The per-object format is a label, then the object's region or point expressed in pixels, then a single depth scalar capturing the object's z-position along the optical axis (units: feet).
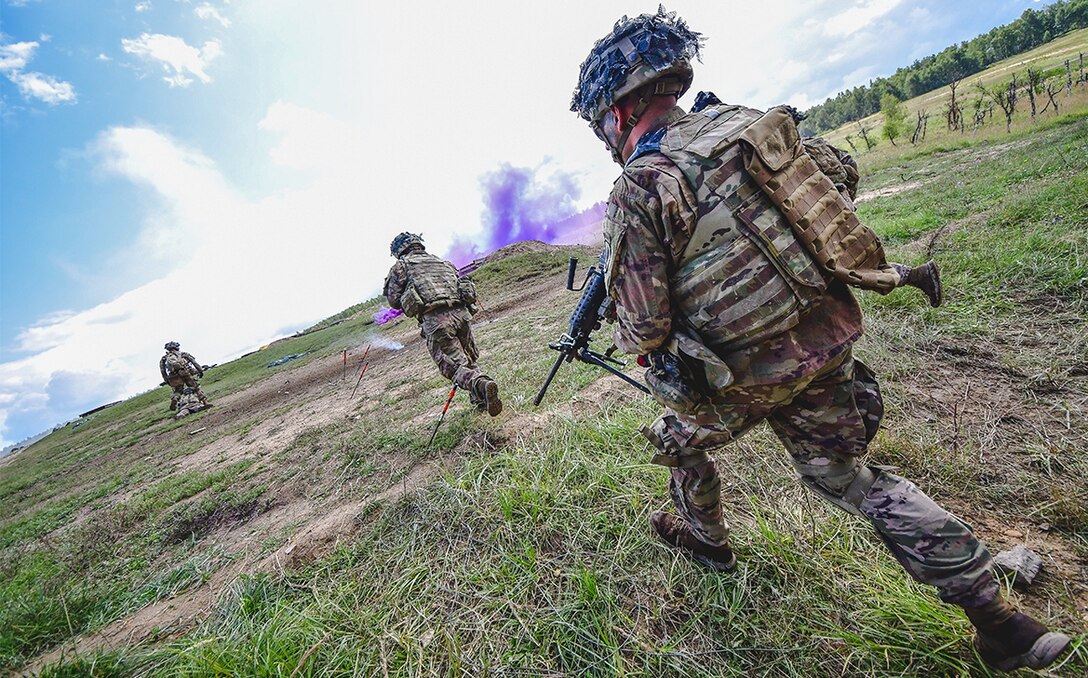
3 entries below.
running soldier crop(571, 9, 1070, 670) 4.89
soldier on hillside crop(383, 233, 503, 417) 18.48
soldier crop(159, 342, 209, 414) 43.29
